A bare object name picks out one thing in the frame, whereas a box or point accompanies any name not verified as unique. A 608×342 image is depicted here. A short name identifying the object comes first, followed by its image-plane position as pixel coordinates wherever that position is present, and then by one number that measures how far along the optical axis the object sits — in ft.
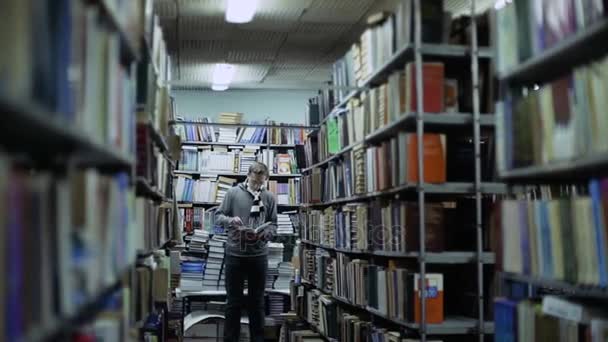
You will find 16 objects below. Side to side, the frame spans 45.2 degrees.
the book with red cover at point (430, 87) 12.36
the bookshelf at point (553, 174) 7.18
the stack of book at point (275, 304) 26.68
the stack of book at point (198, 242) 28.09
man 19.83
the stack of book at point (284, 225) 28.48
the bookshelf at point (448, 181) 12.31
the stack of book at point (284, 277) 28.02
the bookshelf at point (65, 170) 3.99
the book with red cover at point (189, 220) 28.53
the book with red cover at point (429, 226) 12.53
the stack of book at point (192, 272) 27.73
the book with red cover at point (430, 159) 12.36
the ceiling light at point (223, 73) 27.62
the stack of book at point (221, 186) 28.68
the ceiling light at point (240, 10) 19.42
